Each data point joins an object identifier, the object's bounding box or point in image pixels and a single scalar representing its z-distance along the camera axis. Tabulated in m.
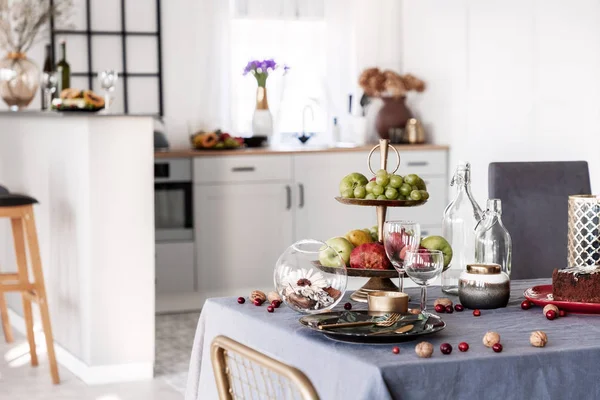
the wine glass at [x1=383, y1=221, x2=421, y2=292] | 1.97
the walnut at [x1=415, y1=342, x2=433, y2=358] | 1.60
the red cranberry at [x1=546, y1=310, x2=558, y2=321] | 1.92
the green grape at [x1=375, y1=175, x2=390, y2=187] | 2.16
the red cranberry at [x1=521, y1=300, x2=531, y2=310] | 2.03
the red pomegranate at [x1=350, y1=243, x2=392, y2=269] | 2.09
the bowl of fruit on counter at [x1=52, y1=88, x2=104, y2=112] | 4.26
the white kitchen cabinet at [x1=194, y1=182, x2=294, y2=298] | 5.64
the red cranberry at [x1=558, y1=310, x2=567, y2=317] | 1.95
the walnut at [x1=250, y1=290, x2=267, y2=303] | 2.08
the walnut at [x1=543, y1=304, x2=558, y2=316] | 1.93
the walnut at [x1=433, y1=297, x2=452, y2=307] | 2.02
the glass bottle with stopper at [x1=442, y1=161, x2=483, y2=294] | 2.19
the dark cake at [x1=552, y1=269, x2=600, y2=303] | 1.99
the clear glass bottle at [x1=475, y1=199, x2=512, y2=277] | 2.19
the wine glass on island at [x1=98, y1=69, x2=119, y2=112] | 4.50
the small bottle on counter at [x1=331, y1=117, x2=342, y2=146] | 6.32
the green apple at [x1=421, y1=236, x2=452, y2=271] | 2.11
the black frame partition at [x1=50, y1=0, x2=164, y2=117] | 5.97
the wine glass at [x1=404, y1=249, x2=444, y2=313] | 1.90
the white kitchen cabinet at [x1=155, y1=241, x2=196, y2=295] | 5.57
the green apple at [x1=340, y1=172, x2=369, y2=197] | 2.21
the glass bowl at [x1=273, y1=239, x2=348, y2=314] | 1.95
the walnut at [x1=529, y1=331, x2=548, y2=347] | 1.68
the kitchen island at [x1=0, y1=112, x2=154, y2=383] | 4.00
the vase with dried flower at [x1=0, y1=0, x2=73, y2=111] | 5.08
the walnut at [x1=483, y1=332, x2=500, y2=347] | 1.67
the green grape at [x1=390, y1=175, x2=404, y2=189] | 2.15
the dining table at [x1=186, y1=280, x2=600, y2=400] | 1.56
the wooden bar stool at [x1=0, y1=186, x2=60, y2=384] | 4.05
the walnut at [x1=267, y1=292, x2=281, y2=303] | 2.06
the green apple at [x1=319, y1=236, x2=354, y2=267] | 2.13
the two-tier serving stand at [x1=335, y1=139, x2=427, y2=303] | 2.08
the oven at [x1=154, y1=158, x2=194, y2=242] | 5.54
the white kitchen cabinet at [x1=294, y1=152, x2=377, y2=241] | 5.79
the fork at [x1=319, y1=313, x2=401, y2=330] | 1.76
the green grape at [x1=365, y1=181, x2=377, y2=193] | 2.16
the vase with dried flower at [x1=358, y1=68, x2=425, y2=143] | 6.18
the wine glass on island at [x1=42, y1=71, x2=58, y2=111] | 4.91
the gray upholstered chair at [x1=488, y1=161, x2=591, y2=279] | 2.89
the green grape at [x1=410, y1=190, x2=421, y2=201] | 2.16
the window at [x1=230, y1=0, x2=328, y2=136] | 6.22
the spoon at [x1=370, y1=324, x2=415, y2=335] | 1.71
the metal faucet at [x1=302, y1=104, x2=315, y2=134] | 6.38
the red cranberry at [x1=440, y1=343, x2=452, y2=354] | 1.62
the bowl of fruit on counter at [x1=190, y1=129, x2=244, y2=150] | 5.68
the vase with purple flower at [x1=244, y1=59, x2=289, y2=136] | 6.05
